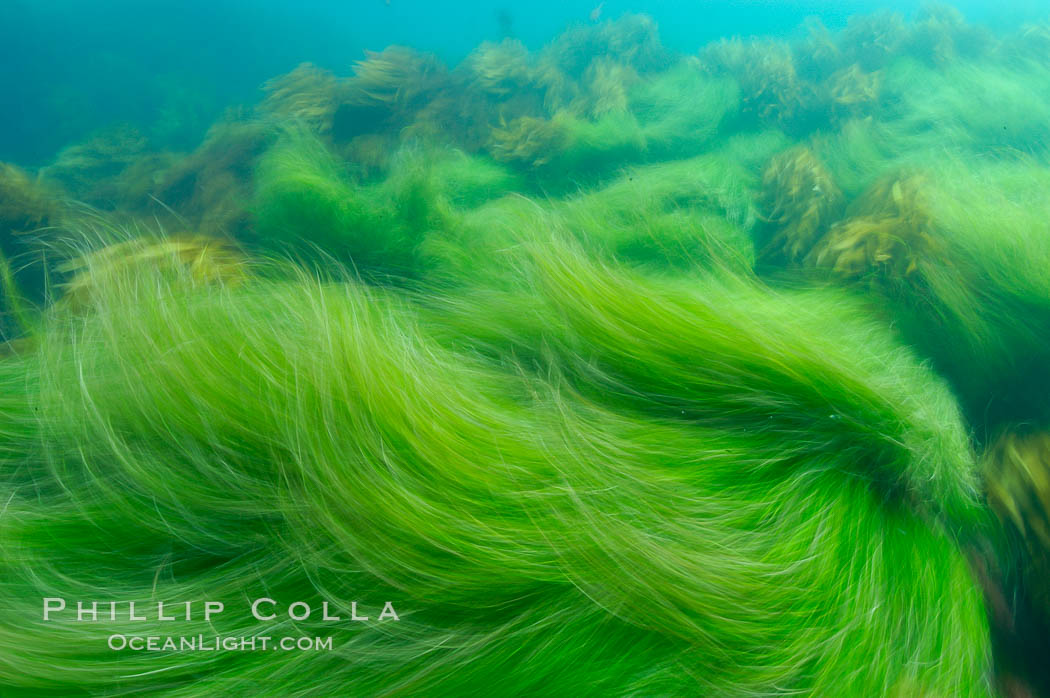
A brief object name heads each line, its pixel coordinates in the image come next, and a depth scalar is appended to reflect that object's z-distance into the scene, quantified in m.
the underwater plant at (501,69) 2.24
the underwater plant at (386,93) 2.01
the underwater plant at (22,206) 1.52
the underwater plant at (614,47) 2.32
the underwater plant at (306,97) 1.99
